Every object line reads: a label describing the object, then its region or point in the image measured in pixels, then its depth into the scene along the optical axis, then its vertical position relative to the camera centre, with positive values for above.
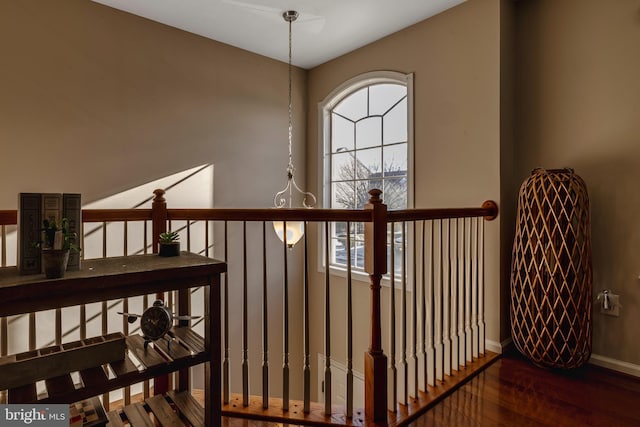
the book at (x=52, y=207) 1.19 +0.03
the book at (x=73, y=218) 1.21 -0.01
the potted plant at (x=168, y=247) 1.49 -0.13
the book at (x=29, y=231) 1.15 -0.05
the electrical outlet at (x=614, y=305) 2.20 -0.55
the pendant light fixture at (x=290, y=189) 2.92 +0.30
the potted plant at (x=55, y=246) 1.10 -0.10
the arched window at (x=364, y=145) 3.33 +0.72
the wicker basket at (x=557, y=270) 2.06 -0.32
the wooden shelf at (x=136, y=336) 1.07 -0.43
